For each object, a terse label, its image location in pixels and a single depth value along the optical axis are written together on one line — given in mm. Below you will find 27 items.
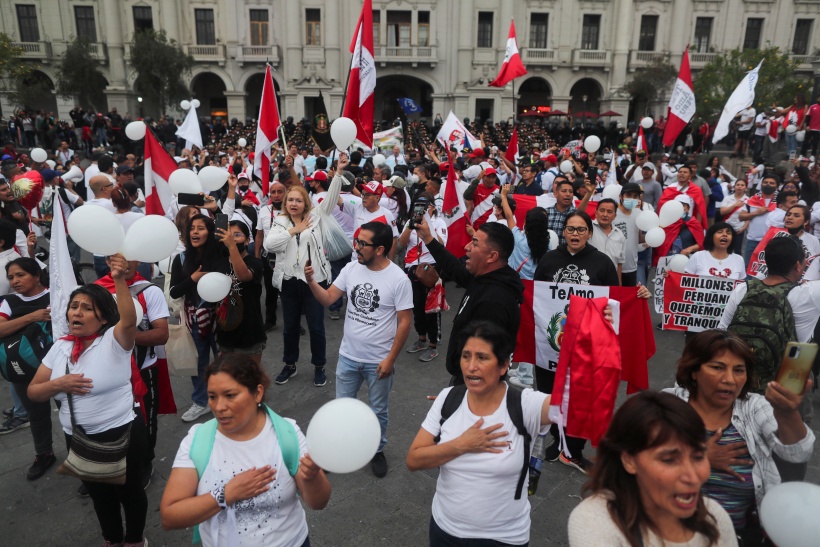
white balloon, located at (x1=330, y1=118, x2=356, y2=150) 5254
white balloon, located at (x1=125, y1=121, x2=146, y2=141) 8117
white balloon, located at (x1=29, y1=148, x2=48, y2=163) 10109
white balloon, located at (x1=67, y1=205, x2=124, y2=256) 2754
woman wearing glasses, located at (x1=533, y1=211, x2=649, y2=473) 3836
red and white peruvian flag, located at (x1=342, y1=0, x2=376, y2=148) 6605
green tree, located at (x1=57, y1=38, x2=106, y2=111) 27797
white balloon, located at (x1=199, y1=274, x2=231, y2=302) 3975
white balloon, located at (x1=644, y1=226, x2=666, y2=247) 5426
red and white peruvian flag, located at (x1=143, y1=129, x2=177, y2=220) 5693
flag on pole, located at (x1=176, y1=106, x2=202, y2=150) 9977
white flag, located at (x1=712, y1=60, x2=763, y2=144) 9617
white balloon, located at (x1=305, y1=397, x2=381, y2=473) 1767
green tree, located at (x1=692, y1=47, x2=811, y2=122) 20125
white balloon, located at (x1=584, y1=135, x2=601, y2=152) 10648
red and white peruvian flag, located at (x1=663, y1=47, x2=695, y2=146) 9047
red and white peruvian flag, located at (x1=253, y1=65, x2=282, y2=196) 7223
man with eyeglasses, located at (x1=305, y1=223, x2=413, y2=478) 3613
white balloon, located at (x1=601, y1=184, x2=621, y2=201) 6801
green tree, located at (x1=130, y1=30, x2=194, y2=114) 27766
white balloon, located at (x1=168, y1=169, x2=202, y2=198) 4863
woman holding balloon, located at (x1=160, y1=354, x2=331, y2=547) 1949
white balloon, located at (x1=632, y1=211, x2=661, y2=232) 5461
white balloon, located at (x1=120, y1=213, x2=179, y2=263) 2939
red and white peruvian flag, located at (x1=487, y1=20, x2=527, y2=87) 11641
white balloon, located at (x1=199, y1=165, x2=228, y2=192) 5219
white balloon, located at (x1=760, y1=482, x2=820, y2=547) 1705
